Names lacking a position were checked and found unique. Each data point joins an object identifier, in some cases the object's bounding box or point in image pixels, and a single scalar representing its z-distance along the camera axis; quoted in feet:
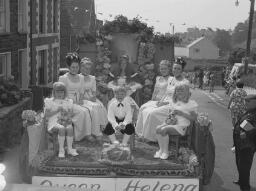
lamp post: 85.87
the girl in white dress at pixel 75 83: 24.68
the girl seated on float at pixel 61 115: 21.80
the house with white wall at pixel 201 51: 318.65
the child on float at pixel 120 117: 22.79
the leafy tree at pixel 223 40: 411.97
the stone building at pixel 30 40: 54.95
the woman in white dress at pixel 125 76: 29.32
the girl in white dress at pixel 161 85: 27.81
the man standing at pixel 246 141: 25.13
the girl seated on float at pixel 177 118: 22.22
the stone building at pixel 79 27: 33.17
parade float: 19.17
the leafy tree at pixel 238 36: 416.05
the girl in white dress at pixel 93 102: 25.57
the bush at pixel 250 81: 92.51
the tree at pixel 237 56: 183.52
